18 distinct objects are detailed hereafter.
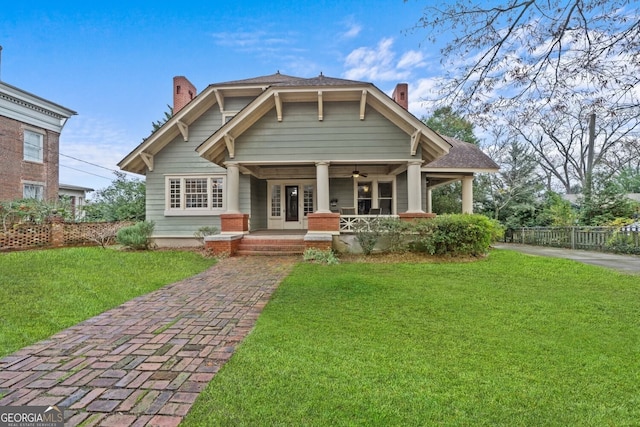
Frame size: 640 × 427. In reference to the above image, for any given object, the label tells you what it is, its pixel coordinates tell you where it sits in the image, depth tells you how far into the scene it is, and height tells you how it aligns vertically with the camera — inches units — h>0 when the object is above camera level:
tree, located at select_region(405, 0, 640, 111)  158.1 +93.0
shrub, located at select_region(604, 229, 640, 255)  429.1 -36.4
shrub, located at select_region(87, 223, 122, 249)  493.2 -22.9
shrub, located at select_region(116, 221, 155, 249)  424.5 -22.3
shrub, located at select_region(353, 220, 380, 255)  379.2 -21.9
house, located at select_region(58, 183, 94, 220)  887.1 +84.5
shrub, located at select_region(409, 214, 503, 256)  359.6 -19.2
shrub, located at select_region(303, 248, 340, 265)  344.8 -43.3
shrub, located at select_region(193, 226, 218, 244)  456.8 -19.5
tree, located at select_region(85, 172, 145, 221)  631.2 +36.8
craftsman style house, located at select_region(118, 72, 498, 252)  398.6 +85.4
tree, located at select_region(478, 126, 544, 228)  751.7 +78.4
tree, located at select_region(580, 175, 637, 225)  567.5 +20.2
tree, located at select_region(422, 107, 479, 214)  869.8 +74.3
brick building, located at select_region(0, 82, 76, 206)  645.9 +172.0
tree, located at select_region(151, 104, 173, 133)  866.8 +282.8
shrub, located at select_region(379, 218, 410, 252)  371.9 -17.0
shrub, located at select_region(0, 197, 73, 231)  471.7 +13.8
